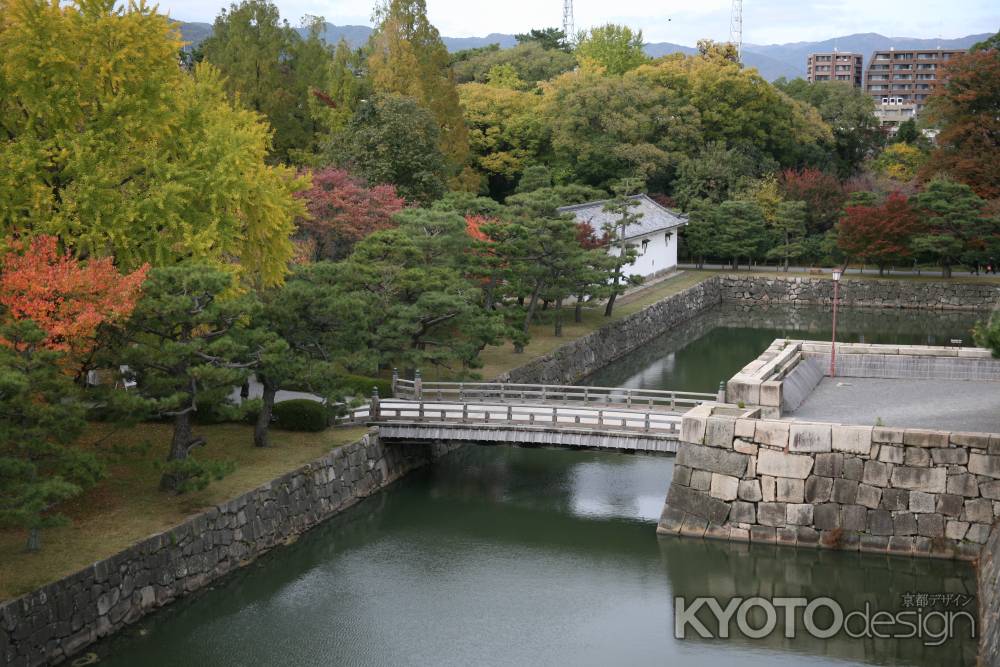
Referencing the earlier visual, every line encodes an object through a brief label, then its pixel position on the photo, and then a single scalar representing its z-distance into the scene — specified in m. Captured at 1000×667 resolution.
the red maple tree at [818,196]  66.75
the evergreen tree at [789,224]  64.81
